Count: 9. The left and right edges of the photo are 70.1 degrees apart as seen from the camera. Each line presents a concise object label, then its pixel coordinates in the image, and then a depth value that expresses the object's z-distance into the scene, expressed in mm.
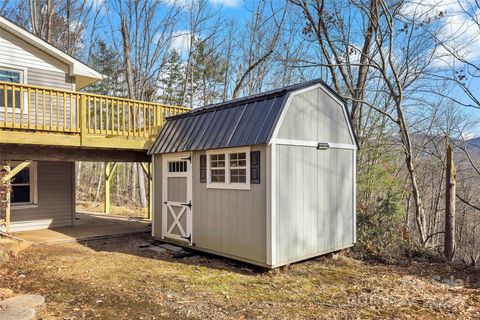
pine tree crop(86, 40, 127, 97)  21109
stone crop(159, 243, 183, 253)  7688
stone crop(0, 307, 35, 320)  3916
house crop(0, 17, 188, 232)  7723
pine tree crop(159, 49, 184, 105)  21223
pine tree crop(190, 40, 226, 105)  20516
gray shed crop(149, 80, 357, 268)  5945
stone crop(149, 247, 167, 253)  7715
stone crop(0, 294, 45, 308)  4301
